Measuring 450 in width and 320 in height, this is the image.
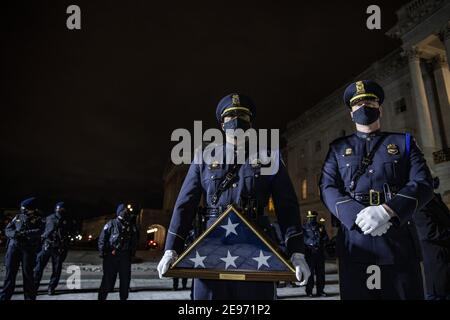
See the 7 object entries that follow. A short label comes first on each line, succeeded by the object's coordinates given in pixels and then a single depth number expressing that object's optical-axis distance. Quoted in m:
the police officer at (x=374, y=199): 2.26
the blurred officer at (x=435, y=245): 4.02
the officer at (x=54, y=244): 8.14
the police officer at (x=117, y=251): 6.60
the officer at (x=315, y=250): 8.44
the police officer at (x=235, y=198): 2.38
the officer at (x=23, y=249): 6.49
